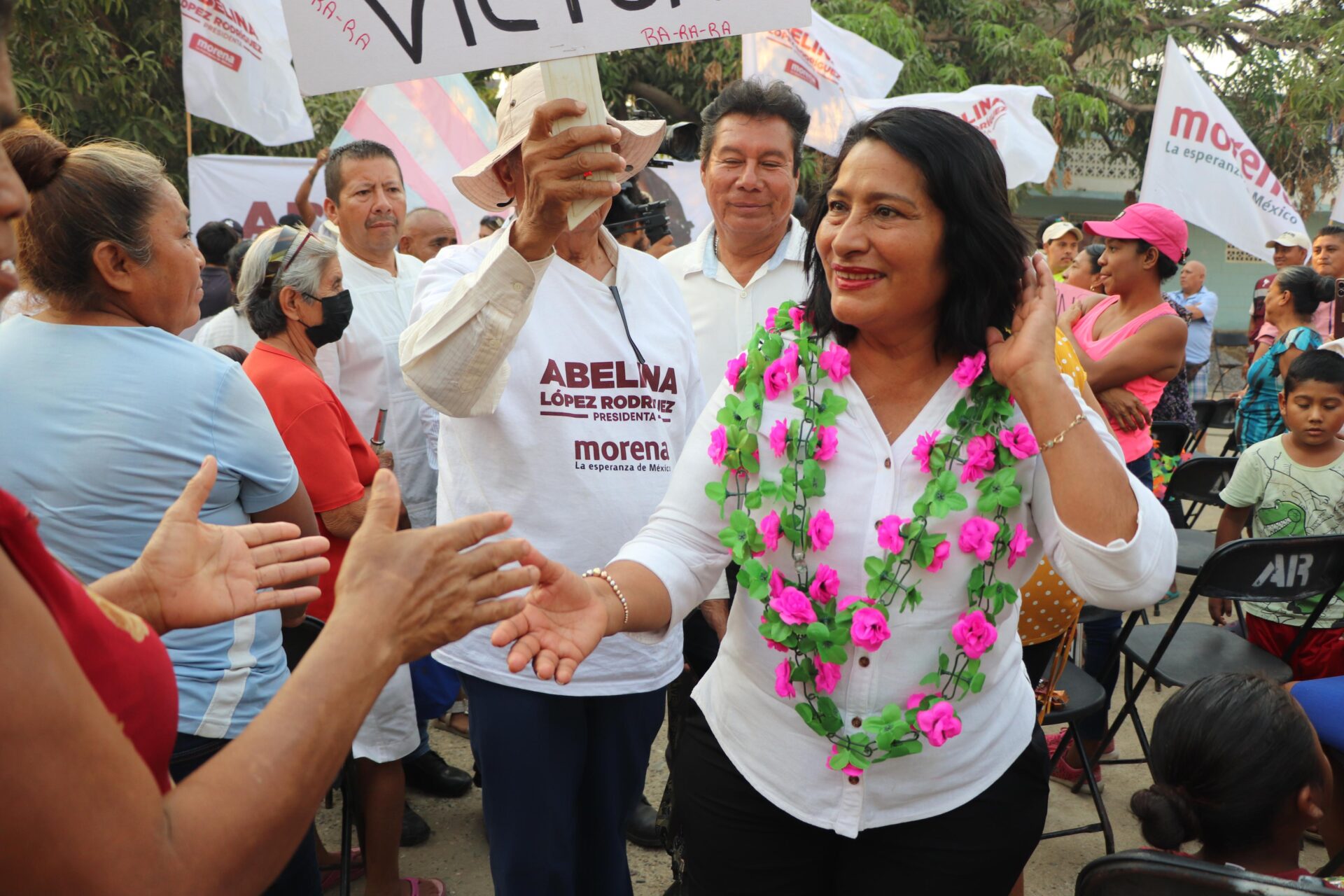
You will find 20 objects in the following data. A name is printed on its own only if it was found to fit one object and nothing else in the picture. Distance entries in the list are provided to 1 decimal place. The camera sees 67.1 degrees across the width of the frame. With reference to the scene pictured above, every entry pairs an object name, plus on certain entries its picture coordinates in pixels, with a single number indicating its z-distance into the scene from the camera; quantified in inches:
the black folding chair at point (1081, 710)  116.9
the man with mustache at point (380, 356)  152.3
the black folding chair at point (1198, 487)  194.2
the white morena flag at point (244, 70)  269.0
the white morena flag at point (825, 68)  257.3
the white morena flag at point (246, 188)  287.6
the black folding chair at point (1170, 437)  224.8
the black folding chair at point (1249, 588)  127.4
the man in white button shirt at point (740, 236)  129.8
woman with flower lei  67.7
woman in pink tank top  161.6
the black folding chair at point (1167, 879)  55.6
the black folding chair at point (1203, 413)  280.2
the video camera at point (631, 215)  121.0
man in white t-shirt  81.9
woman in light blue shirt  78.4
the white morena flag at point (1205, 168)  265.6
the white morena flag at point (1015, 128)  298.8
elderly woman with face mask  114.2
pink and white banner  264.1
